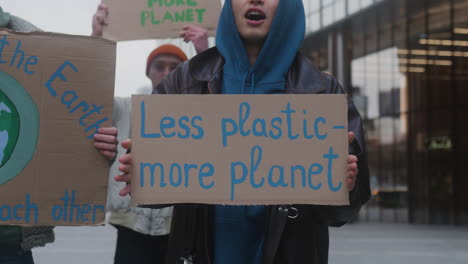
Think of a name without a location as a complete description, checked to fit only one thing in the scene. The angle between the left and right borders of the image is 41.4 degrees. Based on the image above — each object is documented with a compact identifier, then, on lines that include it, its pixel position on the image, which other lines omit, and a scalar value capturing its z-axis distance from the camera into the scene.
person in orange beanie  3.03
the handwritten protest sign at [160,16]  3.41
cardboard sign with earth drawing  2.12
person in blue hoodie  2.06
